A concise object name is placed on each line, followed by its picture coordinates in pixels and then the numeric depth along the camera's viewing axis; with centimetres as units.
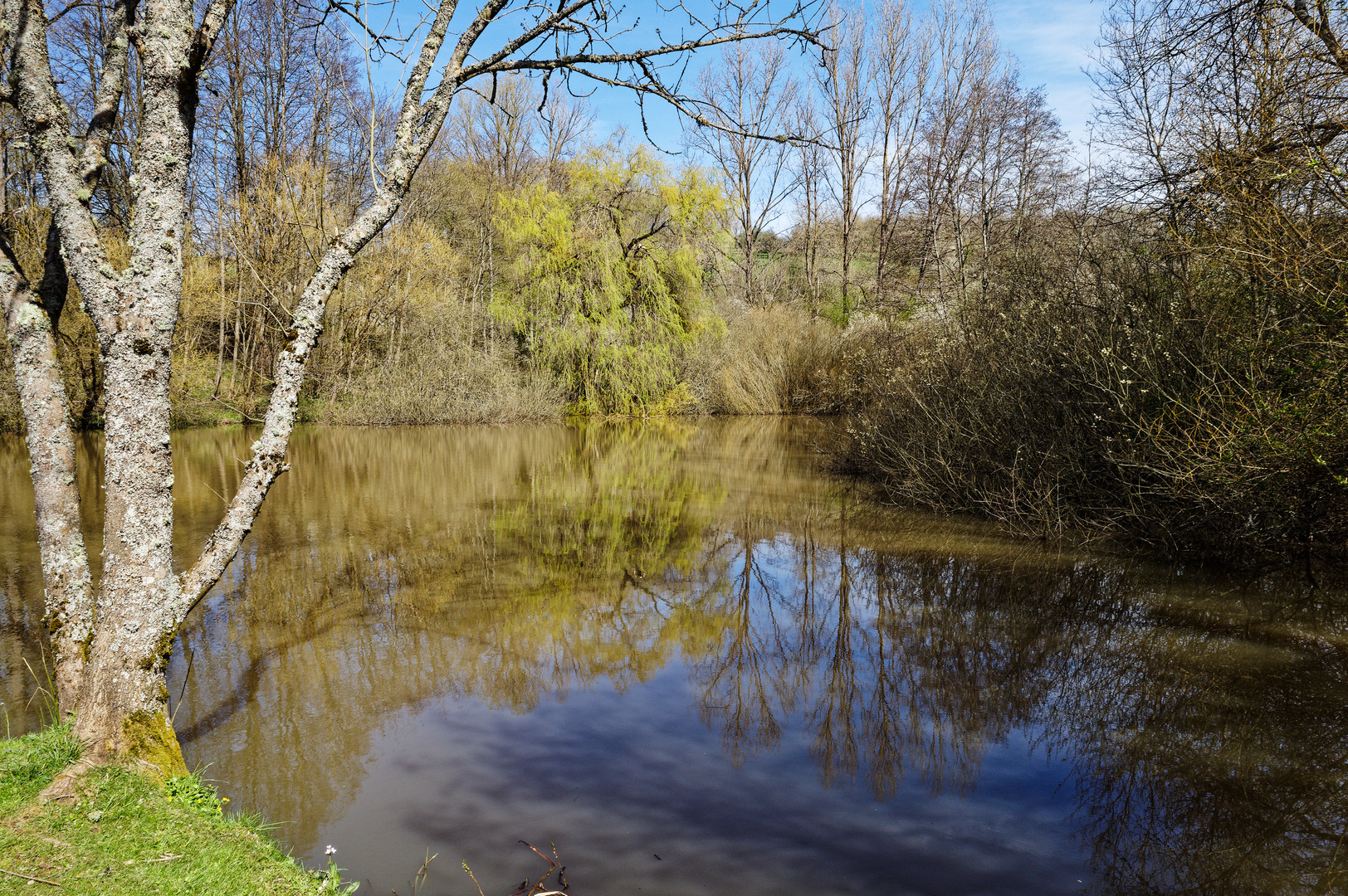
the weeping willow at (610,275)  2298
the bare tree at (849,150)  2809
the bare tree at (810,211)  3183
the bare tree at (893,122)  2817
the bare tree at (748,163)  3178
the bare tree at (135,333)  321
